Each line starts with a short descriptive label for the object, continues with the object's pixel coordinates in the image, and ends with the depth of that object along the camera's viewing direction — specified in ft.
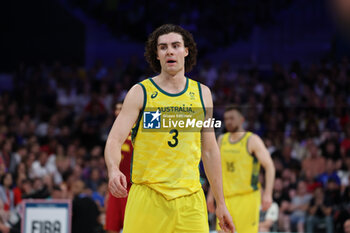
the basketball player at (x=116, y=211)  43.18
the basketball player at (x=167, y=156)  24.76
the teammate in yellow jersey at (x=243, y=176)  46.11
